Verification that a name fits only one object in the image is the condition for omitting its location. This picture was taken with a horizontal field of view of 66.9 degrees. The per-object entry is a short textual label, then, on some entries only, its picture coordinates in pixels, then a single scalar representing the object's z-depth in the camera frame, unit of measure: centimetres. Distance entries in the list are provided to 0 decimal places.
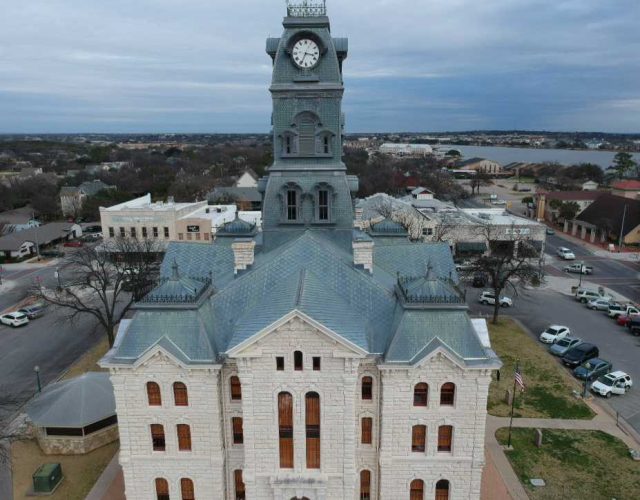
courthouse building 2758
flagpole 3820
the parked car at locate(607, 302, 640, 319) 6234
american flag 3884
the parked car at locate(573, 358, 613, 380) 4729
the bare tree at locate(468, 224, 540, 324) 6003
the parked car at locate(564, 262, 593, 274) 8218
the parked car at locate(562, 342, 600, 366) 5019
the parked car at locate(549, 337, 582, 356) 5247
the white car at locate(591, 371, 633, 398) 4481
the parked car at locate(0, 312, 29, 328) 6275
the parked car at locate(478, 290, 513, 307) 6850
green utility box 3353
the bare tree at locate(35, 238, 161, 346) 5338
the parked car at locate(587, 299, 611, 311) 6584
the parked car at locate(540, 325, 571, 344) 5566
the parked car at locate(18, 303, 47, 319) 6562
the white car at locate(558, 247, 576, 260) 9119
